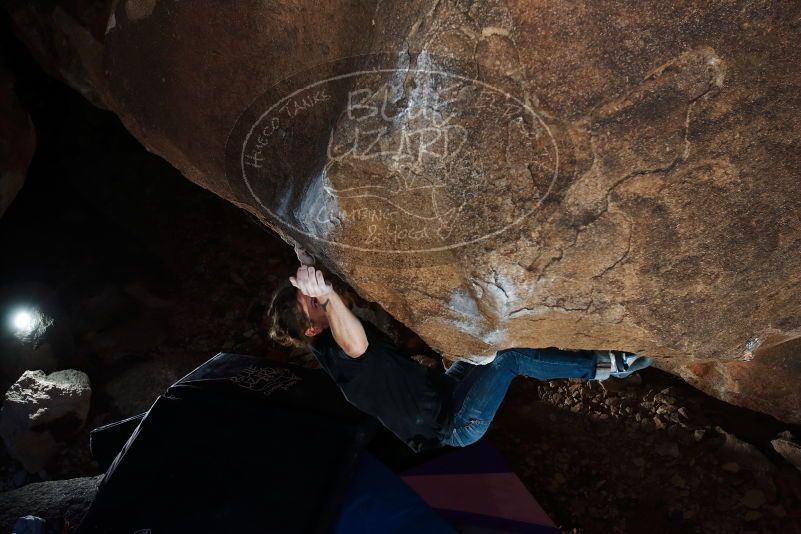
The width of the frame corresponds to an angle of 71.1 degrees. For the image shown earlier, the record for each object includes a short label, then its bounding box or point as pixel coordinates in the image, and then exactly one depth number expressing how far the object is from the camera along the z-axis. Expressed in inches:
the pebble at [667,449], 92.3
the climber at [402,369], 67.5
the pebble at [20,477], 110.7
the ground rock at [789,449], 84.9
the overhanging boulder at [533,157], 46.7
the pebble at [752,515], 85.0
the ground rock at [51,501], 84.4
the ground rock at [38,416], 109.7
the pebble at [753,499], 85.5
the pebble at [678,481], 89.9
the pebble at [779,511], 84.2
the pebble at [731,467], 88.1
